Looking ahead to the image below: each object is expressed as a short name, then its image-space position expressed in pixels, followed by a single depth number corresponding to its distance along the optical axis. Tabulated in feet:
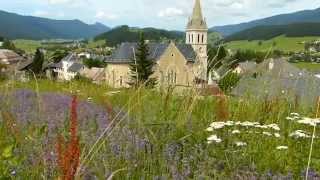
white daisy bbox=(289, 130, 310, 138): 14.82
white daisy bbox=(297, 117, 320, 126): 15.26
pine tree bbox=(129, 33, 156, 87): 225.97
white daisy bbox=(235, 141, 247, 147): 14.01
